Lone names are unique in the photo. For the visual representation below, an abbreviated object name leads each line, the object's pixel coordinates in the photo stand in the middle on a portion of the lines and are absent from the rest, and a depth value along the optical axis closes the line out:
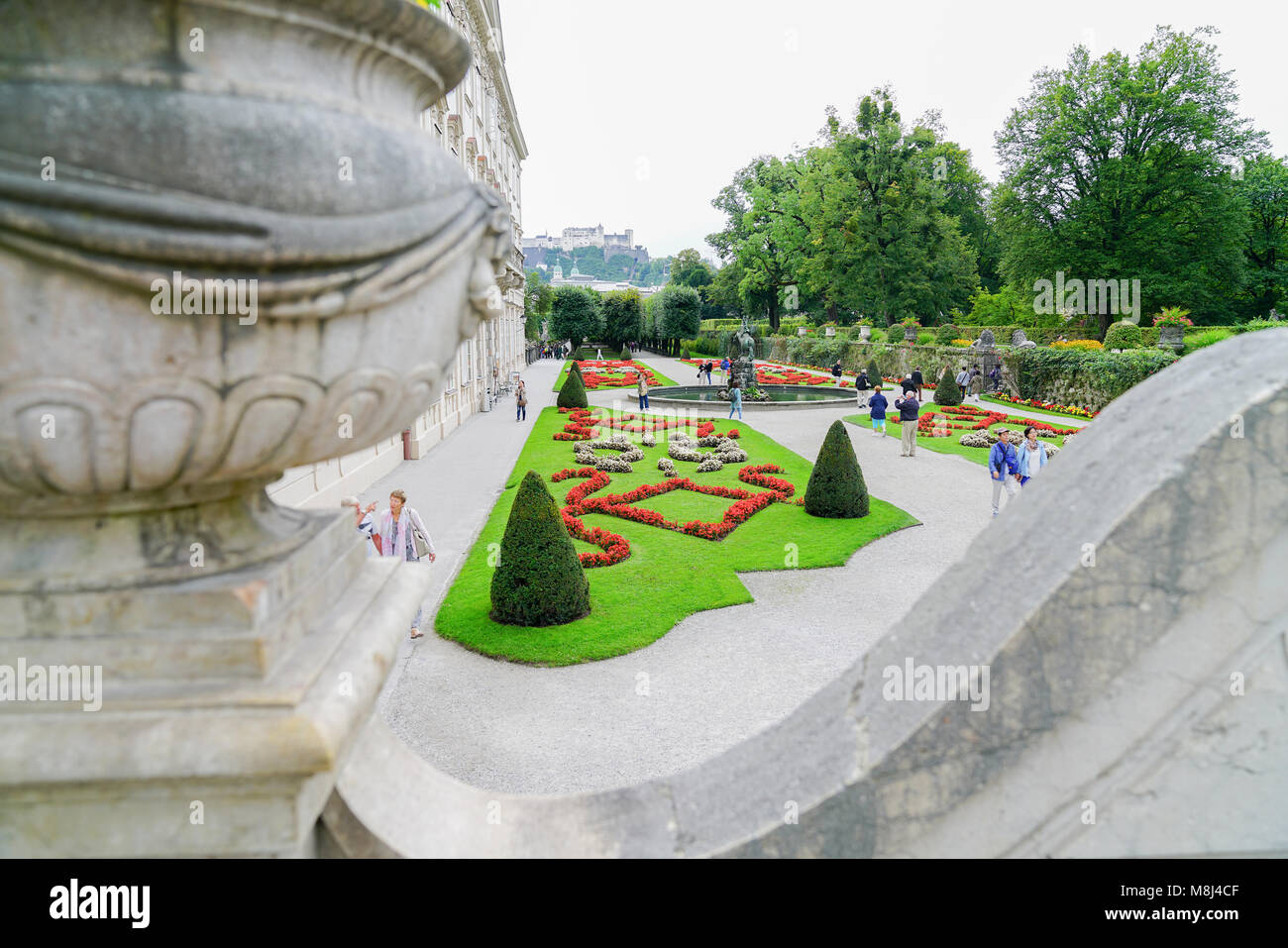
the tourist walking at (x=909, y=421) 17.88
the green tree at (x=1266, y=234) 41.22
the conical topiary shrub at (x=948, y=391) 28.41
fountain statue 31.33
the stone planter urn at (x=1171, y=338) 25.72
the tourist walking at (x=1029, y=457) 12.16
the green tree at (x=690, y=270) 93.38
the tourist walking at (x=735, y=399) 26.62
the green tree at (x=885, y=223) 45.25
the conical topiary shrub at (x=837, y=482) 13.20
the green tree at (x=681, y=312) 76.88
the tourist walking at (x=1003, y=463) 12.53
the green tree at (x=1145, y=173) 34.81
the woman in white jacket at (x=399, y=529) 8.23
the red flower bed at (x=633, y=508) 11.35
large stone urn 1.10
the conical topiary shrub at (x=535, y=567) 8.51
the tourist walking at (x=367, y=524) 8.20
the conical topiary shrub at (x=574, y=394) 28.30
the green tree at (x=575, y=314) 74.25
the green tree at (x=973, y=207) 56.63
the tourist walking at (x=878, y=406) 21.20
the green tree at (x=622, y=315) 76.62
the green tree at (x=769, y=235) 58.75
